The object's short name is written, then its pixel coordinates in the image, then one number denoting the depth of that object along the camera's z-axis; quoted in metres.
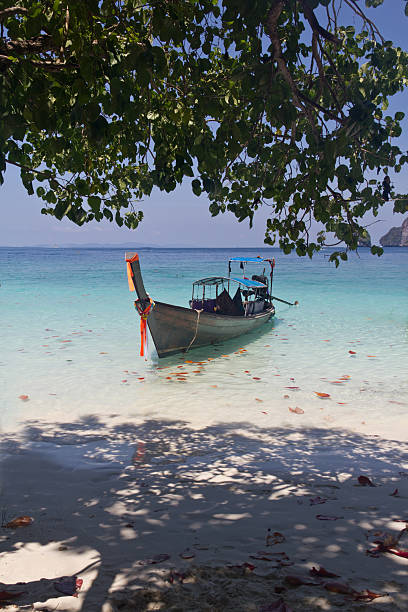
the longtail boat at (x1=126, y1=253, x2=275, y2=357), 13.75
